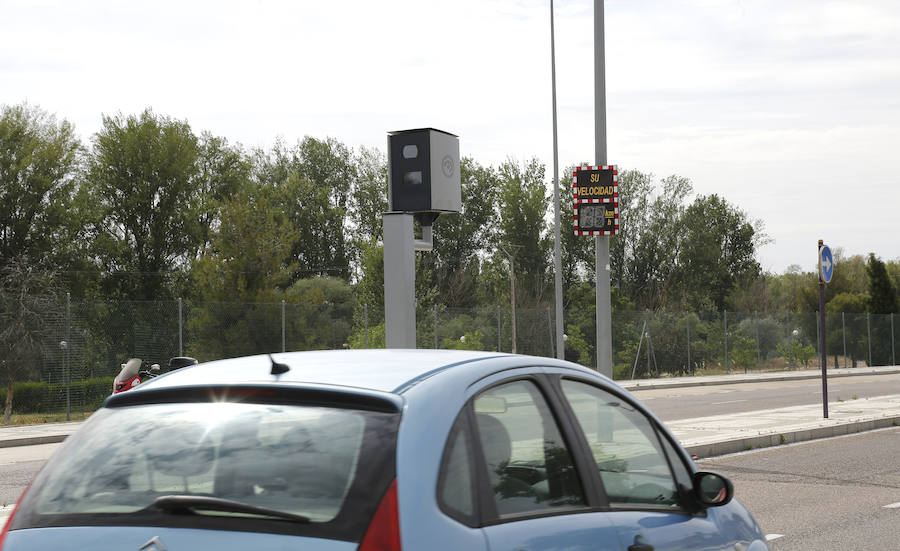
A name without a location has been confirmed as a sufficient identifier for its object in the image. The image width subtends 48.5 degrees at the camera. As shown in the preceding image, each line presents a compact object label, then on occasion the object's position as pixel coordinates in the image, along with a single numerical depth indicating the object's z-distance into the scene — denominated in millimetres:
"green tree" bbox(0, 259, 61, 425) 21766
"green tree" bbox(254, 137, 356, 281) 73500
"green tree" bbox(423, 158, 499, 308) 70625
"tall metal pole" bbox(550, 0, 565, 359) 26114
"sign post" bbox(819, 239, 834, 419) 16656
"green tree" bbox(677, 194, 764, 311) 75000
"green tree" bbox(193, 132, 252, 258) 59219
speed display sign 12789
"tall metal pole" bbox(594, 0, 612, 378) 12734
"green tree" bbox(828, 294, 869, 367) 54406
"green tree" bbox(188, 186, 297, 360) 25859
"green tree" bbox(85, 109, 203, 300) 55812
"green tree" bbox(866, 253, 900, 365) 63688
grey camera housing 9633
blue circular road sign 16719
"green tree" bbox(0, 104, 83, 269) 47969
